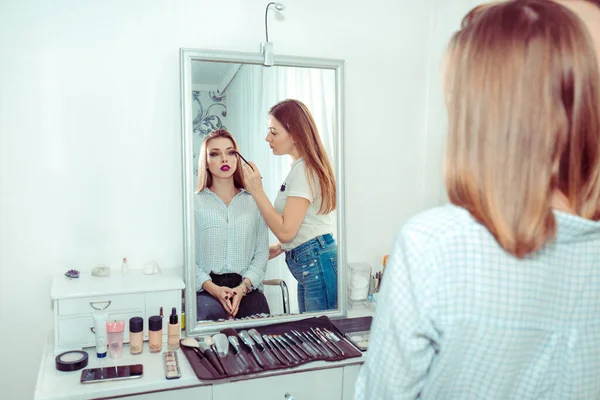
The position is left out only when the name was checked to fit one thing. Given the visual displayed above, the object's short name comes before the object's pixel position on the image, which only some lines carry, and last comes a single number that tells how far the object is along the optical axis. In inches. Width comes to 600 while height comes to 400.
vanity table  48.0
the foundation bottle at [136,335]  54.1
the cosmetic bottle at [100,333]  53.3
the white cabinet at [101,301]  54.3
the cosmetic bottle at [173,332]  56.2
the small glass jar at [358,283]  70.3
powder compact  50.6
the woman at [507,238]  24.9
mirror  60.5
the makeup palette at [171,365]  50.2
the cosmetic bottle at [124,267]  61.2
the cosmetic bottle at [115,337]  53.7
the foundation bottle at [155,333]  54.8
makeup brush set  52.1
